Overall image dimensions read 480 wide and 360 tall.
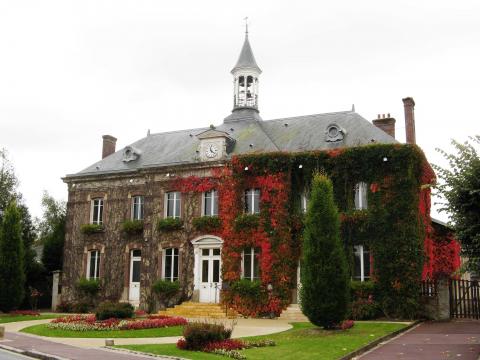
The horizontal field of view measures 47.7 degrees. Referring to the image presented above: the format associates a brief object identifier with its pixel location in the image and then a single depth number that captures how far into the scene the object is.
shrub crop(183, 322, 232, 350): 13.53
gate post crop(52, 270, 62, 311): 28.94
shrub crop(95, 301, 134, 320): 19.97
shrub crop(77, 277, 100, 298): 27.55
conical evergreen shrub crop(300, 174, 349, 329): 16.72
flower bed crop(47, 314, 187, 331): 17.97
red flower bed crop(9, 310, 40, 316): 24.78
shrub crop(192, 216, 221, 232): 25.05
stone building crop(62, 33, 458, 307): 24.89
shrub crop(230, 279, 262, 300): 23.22
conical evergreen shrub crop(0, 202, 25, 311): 25.25
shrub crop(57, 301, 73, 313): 27.88
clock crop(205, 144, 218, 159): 26.02
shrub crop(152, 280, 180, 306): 25.31
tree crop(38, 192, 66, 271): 32.25
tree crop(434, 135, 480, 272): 12.92
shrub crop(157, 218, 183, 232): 26.02
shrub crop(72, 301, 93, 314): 27.44
